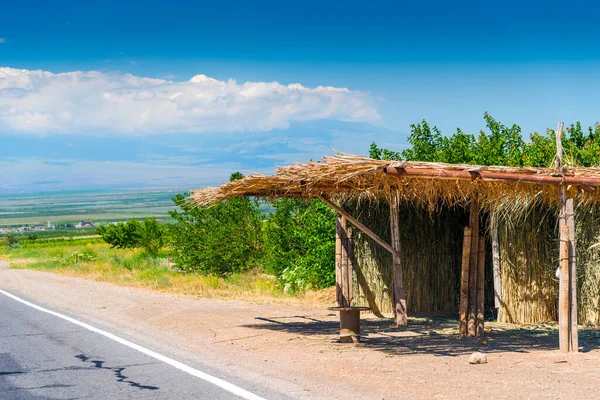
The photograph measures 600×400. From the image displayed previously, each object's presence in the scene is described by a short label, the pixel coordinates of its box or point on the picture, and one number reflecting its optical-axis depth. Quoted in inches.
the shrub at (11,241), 2659.9
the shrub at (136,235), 1669.5
